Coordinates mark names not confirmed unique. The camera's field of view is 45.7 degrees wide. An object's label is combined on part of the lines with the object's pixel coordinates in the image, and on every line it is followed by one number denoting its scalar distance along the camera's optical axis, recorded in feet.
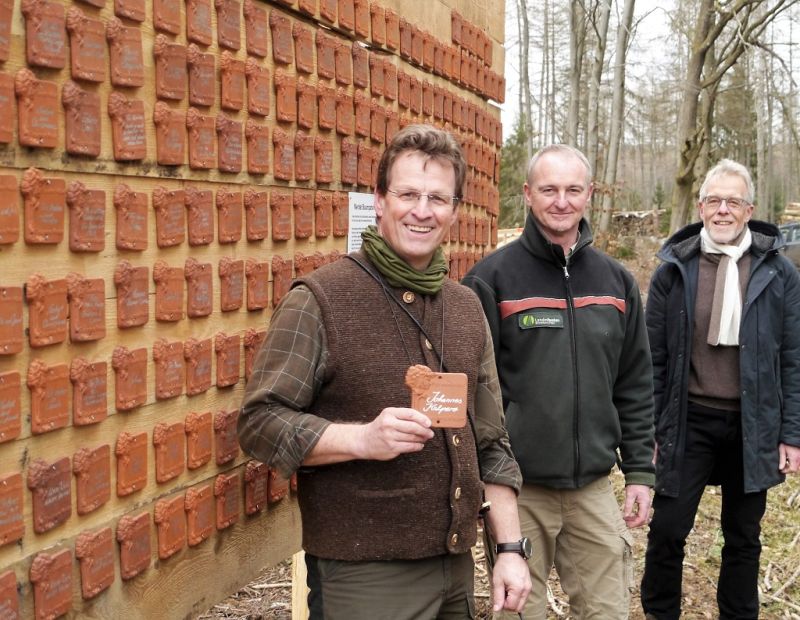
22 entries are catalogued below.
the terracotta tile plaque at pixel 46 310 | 8.29
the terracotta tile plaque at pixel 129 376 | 9.46
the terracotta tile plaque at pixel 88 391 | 8.87
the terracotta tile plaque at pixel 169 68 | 9.89
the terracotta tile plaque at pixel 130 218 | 9.40
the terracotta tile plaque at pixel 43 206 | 8.19
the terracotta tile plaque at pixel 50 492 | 8.43
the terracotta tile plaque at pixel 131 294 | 9.44
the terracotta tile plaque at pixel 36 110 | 8.05
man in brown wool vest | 7.85
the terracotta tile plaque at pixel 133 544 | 9.72
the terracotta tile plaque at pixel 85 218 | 8.73
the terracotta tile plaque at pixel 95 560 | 9.09
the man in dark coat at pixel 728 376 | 14.75
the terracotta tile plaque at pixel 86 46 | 8.62
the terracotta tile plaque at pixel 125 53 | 9.18
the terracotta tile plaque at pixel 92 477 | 8.98
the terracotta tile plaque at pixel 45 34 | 8.14
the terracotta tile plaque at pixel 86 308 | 8.76
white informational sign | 14.39
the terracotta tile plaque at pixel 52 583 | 8.52
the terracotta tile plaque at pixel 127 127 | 9.24
